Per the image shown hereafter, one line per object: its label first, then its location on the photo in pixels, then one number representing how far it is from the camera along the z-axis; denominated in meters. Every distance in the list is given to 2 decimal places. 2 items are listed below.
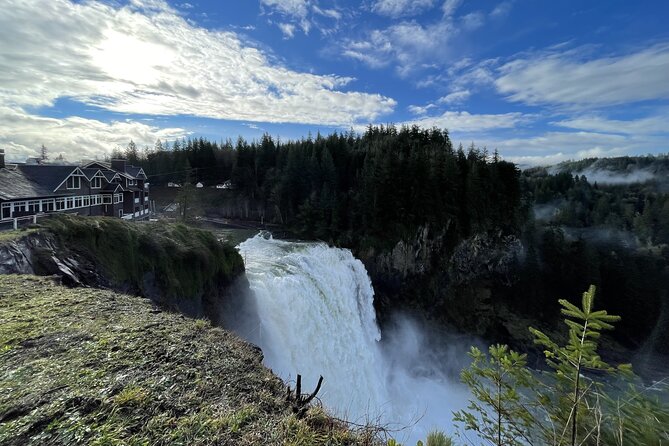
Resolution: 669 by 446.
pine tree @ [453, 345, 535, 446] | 3.48
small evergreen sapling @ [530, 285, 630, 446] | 3.00
